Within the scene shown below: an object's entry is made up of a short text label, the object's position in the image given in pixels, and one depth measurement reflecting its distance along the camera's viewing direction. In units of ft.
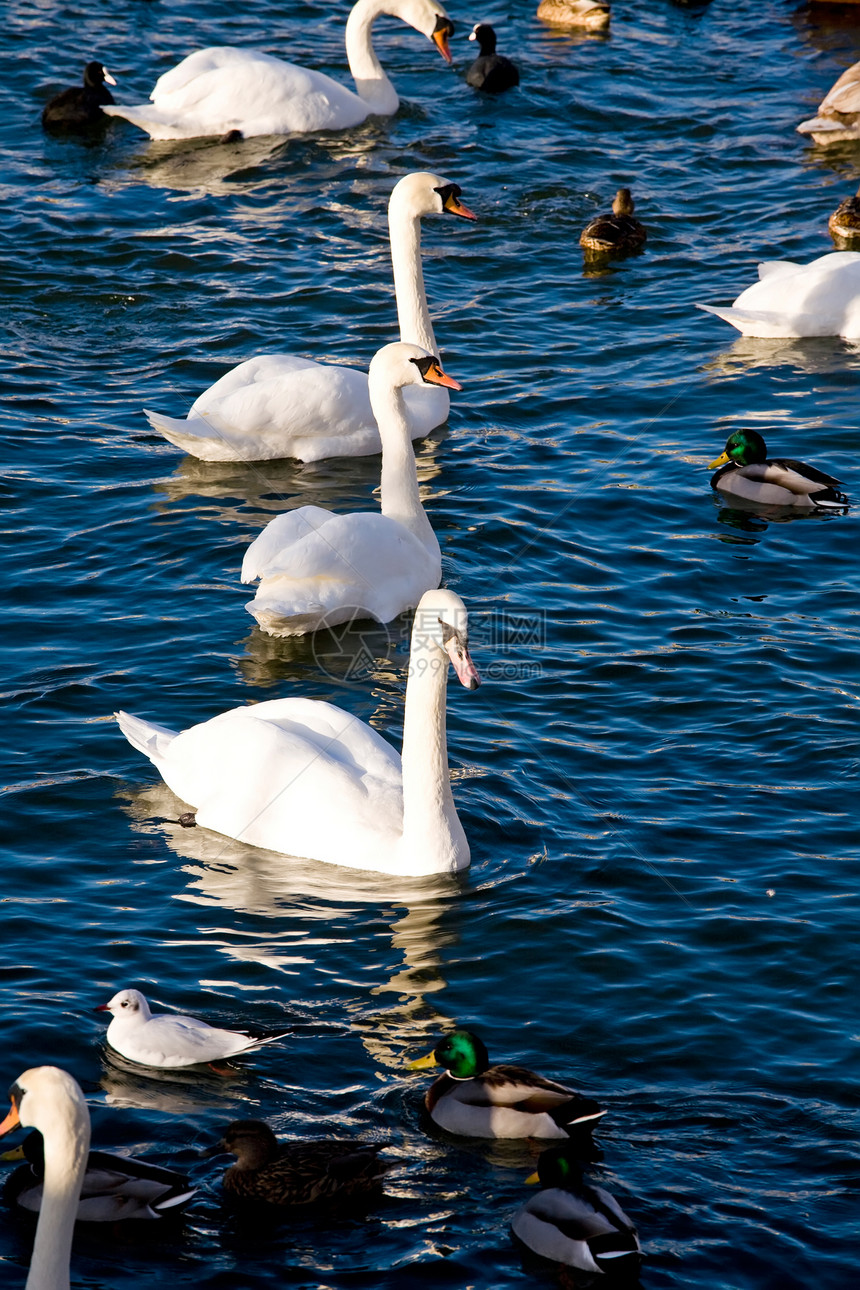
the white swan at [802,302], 46.14
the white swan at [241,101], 58.75
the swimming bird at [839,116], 59.41
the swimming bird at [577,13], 71.31
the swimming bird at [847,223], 52.16
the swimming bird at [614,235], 50.78
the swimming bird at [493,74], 64.44
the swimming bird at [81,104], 60.03
